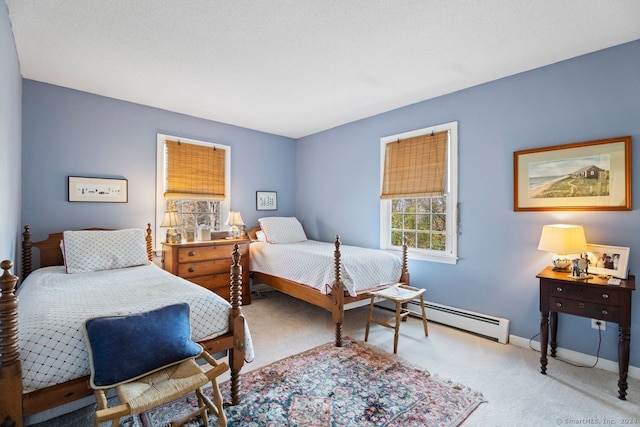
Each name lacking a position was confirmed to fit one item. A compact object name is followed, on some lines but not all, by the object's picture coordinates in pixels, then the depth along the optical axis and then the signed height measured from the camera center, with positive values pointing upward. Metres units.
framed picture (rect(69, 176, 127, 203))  3.37 +0.19
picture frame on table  2.33 -0.38
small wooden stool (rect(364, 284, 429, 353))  2.75 -0.82
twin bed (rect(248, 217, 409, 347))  2.98 -0.67
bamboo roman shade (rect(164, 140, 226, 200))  4.04 +0.50
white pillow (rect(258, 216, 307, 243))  4.51 -0.32
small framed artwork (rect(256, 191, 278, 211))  4.95 +0.12
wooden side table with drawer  2.12 -0.66
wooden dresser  3.62 -0.67
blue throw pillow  1.48 -0.70
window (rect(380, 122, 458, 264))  3.44 +0.21
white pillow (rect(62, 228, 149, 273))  2.84 -0.42
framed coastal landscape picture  2.42 +0.29
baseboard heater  2.97 -1.14
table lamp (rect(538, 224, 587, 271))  2.38 -0.22
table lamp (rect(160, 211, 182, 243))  3.78 -0.19
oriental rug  1.87 -1.26
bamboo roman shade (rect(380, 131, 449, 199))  3.50 +0.52
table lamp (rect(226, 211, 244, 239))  4.28 -0.21
